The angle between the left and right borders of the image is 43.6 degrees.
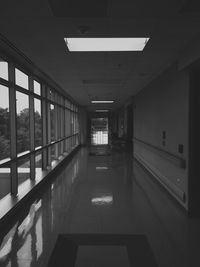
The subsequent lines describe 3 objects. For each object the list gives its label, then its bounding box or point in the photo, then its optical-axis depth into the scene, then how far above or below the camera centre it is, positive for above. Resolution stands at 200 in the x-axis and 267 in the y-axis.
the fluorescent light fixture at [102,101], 14.49 +1.46
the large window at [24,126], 4.58 +0.01
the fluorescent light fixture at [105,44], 3.96 +1.36
